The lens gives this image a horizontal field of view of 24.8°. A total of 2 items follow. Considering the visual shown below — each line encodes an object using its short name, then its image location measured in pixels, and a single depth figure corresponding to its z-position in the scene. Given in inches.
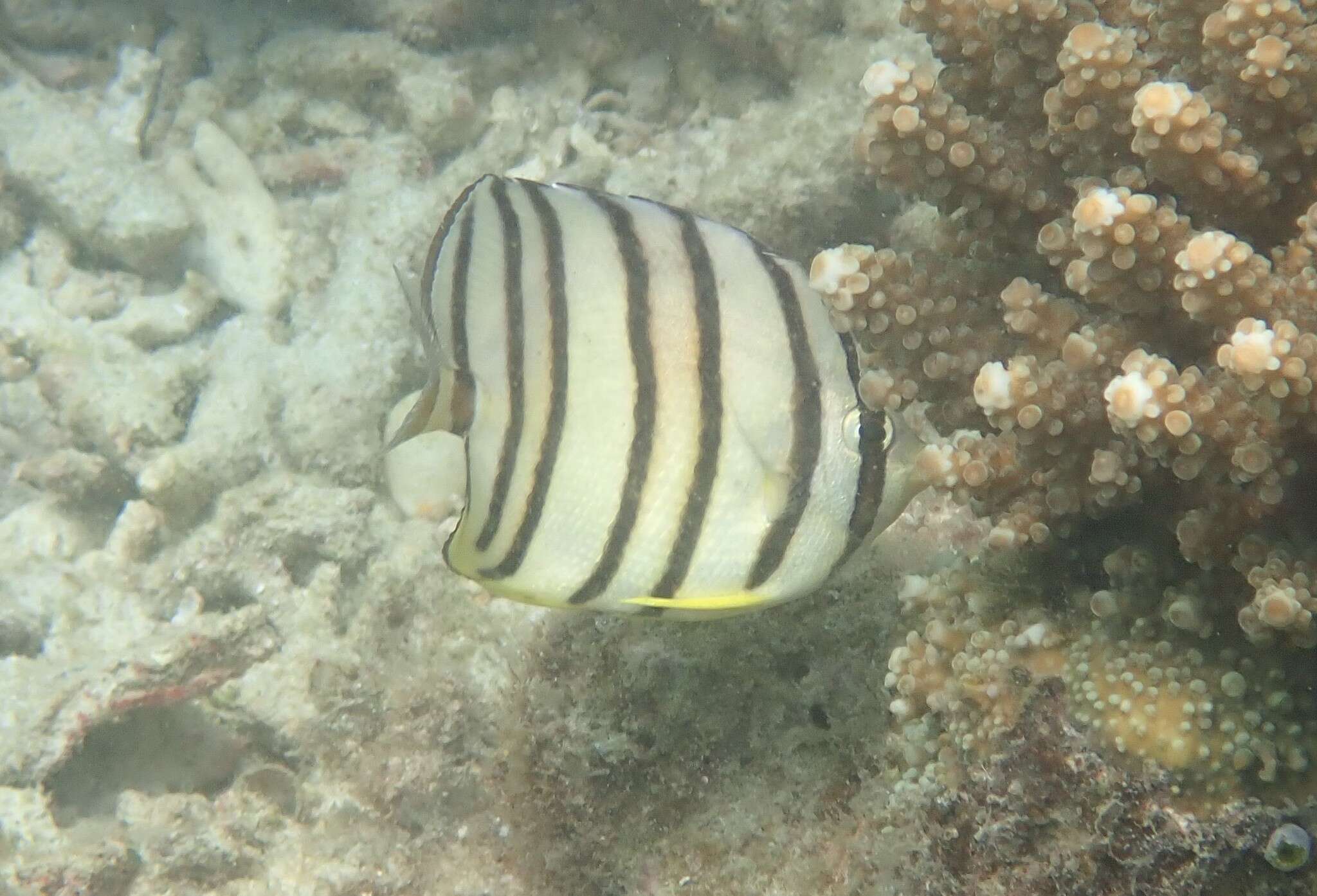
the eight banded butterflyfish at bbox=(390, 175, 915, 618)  20.2
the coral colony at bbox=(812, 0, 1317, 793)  19.5
